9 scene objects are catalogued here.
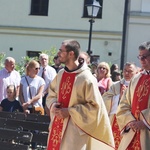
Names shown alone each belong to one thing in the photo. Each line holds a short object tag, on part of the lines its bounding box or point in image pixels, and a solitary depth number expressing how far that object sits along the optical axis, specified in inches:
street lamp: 967.4
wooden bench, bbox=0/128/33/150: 413.4
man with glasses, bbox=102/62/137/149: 486.3
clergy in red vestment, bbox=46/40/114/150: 371.9
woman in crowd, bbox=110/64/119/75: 685.9
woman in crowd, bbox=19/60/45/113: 616.8
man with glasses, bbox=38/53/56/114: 683.1
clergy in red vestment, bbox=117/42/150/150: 356.4
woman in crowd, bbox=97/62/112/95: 584.6
